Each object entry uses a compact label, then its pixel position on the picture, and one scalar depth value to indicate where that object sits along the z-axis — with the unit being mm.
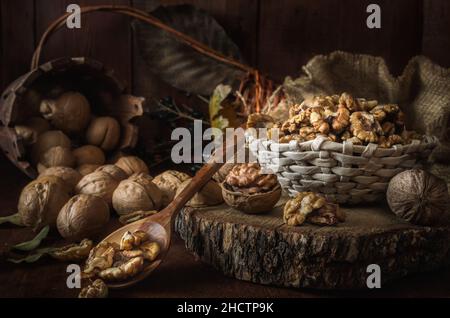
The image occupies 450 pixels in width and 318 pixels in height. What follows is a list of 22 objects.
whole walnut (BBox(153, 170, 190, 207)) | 484
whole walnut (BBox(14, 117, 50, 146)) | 571
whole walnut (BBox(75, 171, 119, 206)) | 475
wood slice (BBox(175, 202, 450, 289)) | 341
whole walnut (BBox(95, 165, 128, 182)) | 508
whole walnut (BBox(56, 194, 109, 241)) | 406
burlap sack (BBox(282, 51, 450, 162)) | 503
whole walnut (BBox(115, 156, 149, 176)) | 565
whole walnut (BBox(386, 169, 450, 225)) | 359
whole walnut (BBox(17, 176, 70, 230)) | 427
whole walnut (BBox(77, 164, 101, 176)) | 562
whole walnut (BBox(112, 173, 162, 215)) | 459
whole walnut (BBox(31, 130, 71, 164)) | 584
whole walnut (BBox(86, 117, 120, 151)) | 618
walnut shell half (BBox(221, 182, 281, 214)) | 373
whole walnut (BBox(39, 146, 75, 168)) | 565
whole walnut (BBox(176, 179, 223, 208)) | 401
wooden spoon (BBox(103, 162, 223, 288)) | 361
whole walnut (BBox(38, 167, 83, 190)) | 501
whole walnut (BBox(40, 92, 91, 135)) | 604
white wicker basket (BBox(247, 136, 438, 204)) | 372
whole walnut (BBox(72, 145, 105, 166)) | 591
